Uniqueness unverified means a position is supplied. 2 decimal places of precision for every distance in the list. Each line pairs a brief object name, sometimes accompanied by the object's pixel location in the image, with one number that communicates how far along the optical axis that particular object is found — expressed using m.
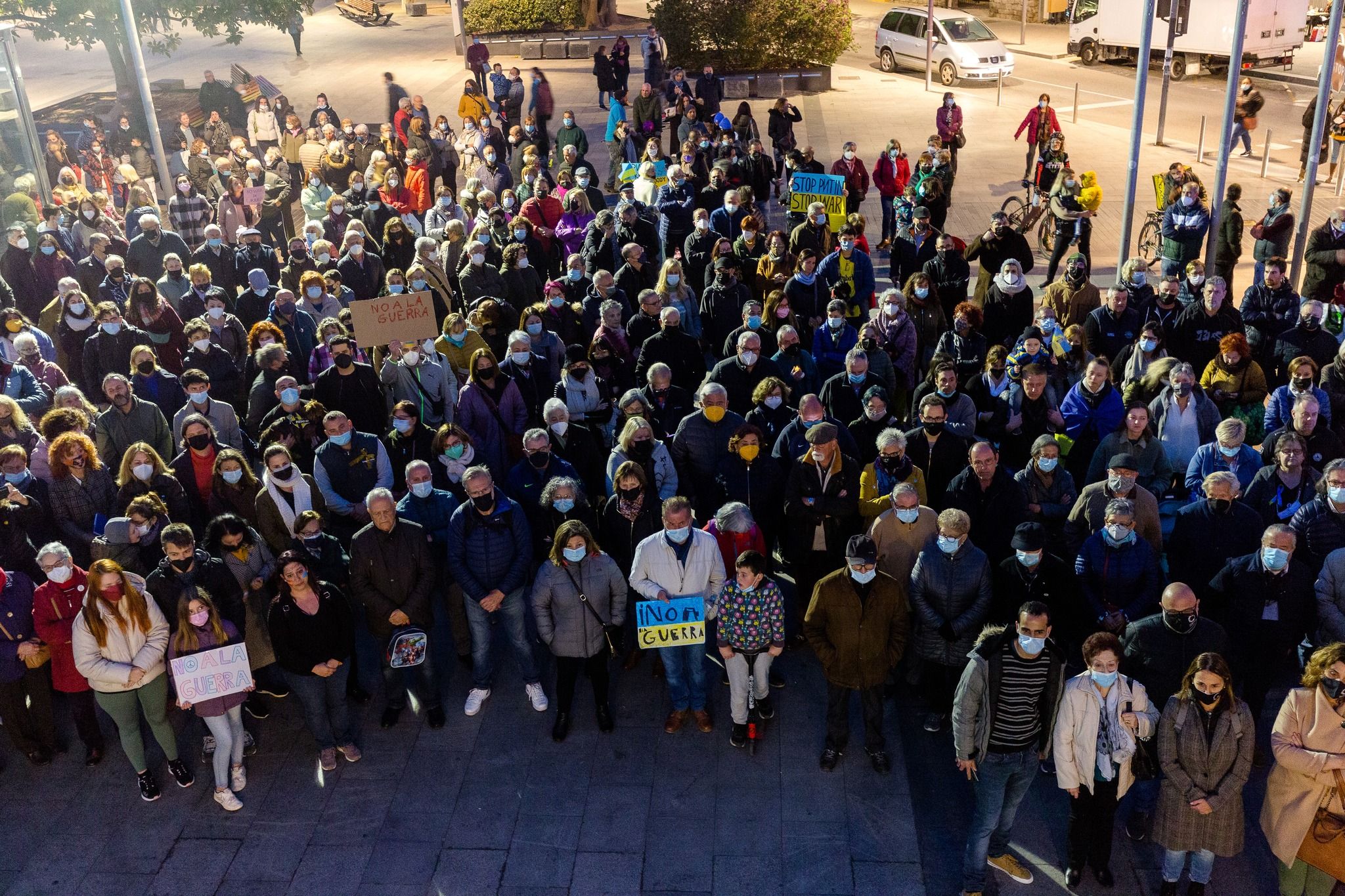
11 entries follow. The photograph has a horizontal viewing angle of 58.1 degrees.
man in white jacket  7.66
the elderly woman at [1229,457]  8.32
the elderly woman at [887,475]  8.35
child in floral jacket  7.35
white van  32.12
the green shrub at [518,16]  38.78
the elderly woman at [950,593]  7.38
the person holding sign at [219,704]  7.42
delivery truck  30.53
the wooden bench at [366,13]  49.19
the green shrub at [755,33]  31.22
